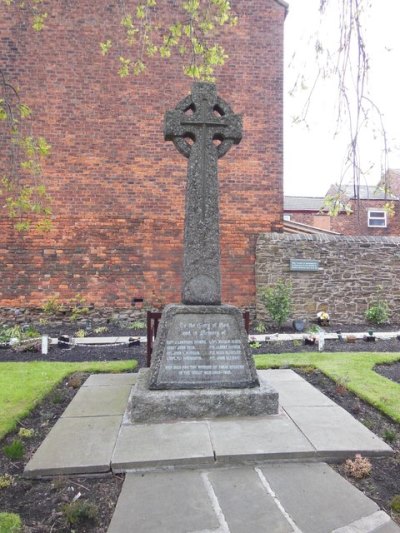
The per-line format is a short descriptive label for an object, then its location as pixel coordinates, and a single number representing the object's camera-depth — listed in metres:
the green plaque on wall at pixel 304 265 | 10.15
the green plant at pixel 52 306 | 9.76
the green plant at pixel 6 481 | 2.81
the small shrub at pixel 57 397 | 4.64
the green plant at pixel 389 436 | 3.60
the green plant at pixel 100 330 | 9.29
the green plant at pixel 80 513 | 2.38
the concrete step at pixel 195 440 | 3.00
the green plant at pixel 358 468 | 2.91
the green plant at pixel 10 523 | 2.29
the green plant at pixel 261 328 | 9.48
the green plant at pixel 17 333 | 8.31
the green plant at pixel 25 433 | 3.69
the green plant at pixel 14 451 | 3.21
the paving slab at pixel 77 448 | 2.95
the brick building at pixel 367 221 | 25.52
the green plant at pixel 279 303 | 9.48
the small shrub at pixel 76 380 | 5.27
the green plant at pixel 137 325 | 9.71
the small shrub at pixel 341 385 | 4.93
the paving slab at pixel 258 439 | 3.07
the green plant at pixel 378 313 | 10.17
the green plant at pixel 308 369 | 5.95
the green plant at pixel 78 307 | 9.86
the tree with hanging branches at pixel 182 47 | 3.13
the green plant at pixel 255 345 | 7.88
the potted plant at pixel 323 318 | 9.99
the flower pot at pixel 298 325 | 9.68
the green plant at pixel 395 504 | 2.53
